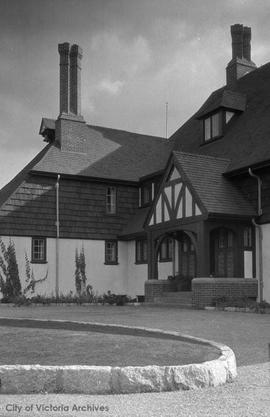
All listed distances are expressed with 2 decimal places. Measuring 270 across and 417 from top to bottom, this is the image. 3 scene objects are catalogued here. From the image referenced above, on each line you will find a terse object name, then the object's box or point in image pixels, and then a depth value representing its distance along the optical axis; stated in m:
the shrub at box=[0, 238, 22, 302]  26.86
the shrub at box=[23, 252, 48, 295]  27.42
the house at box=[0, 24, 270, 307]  22.17
